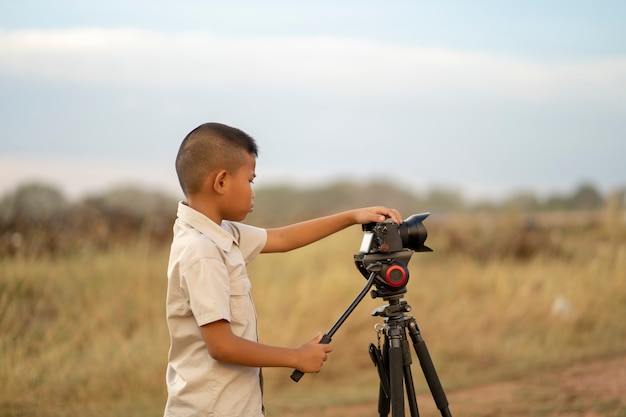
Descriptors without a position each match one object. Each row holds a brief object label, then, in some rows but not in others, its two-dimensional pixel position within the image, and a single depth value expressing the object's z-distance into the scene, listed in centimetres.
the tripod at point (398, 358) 288
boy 272
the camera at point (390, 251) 286
